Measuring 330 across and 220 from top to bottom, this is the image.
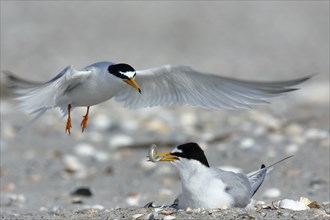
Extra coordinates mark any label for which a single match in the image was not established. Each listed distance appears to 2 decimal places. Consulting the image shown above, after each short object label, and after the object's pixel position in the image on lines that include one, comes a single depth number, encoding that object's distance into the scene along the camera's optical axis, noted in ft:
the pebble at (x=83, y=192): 43.62
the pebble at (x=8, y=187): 46.11
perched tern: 29.40
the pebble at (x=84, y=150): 53.97
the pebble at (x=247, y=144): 50.52
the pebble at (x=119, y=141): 54.60
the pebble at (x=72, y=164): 50.07
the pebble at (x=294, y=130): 53.52
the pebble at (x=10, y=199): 40.32
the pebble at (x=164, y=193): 42.93
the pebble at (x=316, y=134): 52.31
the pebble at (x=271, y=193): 40.41
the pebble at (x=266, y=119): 57.06
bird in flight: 32.94
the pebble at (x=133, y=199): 42.03
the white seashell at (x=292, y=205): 29.50
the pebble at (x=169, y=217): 27.89
